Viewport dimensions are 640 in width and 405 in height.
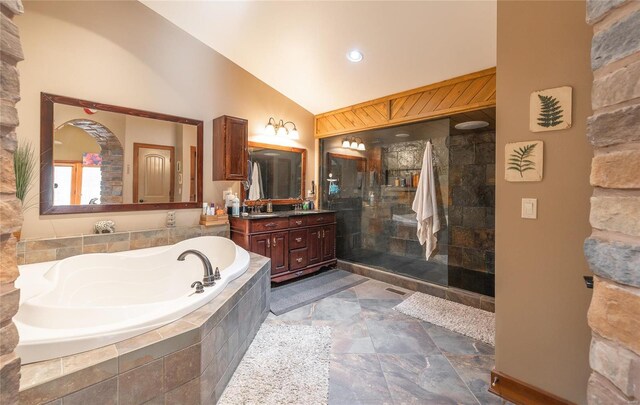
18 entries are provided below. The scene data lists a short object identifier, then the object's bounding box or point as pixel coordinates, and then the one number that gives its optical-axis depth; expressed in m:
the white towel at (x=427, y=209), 3.29
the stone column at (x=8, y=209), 0.51
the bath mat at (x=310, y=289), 2.94
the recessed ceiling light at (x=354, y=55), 2.92
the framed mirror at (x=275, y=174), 3.86
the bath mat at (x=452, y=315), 2.39
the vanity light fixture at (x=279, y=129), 3.99
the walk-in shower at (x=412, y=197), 3.45
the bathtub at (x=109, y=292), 1.20
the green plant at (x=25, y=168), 2.18
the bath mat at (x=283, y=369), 1.64
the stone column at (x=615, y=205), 0.65
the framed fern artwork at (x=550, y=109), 1.46
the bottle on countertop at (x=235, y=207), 3.50
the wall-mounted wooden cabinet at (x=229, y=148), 3.34
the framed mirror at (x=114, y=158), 2.42
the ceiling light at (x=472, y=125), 3.23
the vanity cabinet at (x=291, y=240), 3.28
